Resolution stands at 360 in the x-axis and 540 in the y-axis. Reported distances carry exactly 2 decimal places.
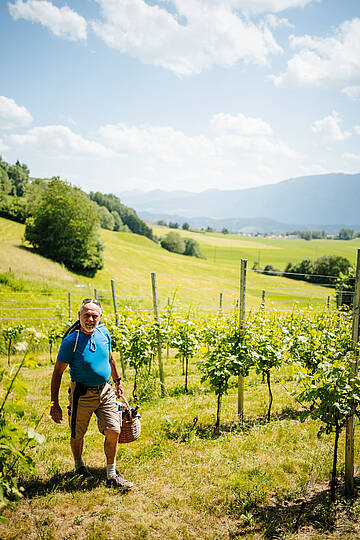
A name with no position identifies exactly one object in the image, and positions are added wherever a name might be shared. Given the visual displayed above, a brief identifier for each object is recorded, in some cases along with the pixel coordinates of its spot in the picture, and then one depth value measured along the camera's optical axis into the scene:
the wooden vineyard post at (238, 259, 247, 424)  5.79
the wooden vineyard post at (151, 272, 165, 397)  7.18
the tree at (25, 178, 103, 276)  36.31
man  3.78
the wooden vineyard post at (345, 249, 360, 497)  3.86
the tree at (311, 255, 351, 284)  58.06
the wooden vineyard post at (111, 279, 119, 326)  8.20
